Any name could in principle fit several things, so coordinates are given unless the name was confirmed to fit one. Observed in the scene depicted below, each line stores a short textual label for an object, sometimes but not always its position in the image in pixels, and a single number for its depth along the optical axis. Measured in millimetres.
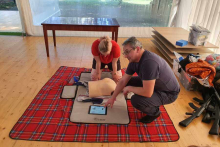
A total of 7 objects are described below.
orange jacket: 1854
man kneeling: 1259
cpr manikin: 1851
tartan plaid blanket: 1405
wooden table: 2635
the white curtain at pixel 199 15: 2975
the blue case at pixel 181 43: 2500
